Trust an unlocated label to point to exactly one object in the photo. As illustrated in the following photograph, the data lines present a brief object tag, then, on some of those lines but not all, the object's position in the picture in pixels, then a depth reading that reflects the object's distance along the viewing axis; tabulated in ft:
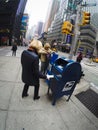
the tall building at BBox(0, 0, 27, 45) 68.30
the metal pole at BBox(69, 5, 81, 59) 20.96
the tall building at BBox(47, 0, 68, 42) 253.63
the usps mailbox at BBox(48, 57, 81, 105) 9.19
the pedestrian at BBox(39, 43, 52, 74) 14.66
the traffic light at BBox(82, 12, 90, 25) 21.92
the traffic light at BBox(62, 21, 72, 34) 21.59
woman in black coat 8.41
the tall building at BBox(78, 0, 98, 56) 187.42
